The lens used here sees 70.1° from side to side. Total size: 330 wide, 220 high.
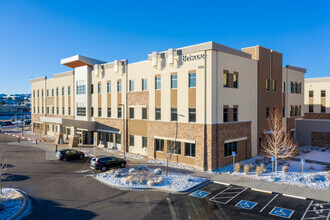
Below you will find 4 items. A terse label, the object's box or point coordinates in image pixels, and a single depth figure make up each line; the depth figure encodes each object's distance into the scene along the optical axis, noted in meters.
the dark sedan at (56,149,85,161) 30.78
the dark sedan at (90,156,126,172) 25.20
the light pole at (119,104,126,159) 35.97
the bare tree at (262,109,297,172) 31.77
